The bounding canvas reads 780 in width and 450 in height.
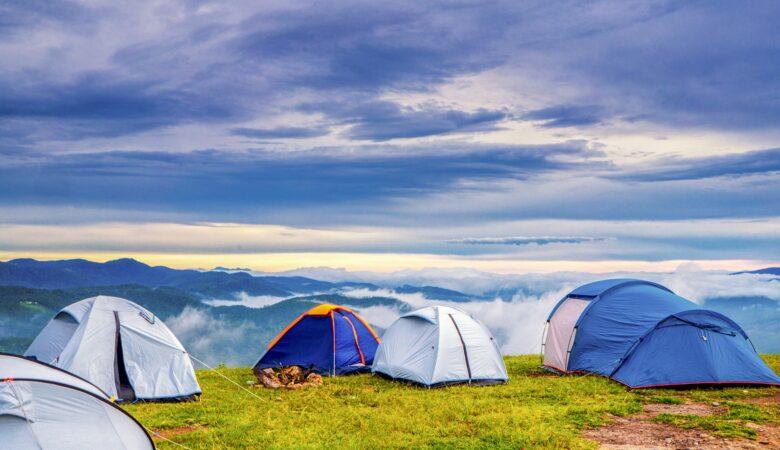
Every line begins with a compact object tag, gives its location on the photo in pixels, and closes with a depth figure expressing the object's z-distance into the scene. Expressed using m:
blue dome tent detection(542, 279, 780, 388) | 18.38
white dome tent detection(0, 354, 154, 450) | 9.37
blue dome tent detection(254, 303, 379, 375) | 21.09
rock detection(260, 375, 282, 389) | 18.66
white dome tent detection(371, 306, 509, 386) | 18.52
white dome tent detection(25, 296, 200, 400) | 16.19
